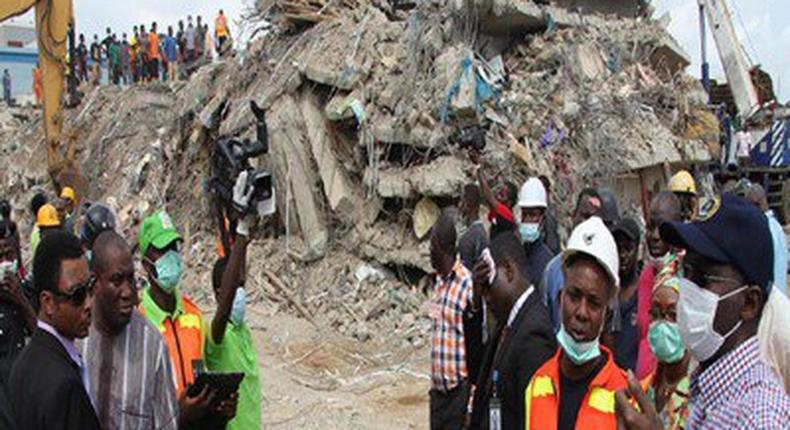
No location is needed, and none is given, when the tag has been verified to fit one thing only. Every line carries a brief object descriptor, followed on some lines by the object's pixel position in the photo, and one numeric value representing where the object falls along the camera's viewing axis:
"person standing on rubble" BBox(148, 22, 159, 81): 21.16
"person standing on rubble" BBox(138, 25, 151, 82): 21.44
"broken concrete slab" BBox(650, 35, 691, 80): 13.57
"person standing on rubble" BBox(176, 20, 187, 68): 21.12
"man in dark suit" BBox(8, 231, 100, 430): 2.25
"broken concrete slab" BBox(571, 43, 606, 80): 11.52
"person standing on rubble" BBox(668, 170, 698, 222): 5.87
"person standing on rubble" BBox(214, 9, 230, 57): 19.41
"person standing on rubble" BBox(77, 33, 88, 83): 23.31
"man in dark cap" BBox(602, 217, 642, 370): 3.77
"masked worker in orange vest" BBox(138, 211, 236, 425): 3.36
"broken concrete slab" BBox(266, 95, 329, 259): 10.94
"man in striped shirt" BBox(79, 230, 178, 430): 2.83
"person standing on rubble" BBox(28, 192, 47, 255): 6.77
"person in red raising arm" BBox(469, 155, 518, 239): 5.94
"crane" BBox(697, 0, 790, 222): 17.39
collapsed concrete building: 10.07
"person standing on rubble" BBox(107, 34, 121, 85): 22.09
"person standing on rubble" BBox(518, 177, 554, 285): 5.17
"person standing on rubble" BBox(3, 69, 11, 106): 31.44
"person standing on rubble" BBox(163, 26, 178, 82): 21.05
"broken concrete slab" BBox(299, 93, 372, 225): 10.68
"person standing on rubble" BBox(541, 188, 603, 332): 3.98
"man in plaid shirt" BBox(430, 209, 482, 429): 3.98
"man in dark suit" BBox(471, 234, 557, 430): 2.93
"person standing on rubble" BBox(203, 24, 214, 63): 20.69
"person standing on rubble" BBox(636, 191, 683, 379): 3.53
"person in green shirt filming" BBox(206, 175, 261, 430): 3.40
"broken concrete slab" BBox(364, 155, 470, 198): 9.67
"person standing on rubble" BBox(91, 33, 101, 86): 23.18
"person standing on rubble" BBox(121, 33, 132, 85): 21.95
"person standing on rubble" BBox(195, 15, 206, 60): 21.13
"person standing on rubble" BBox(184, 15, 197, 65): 20.97
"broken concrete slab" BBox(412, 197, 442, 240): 9.94
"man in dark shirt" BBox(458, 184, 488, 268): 4.87
